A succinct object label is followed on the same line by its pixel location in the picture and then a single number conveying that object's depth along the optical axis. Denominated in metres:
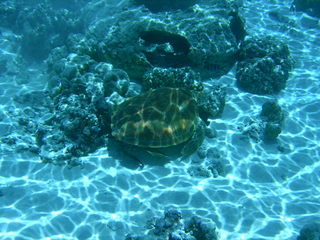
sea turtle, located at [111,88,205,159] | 7.24
